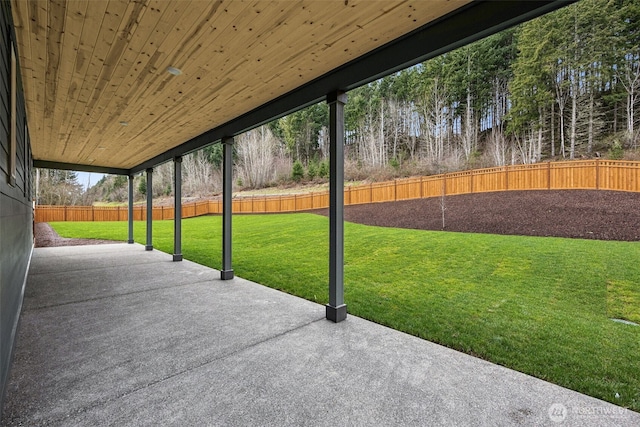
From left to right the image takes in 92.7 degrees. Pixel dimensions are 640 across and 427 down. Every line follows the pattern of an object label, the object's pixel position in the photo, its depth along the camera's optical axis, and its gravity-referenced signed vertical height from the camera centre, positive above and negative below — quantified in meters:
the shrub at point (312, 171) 20.64 +2.71
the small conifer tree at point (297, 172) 20.86 +2.71
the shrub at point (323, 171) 19.71 +2.63
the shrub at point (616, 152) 10.27 +1.99
